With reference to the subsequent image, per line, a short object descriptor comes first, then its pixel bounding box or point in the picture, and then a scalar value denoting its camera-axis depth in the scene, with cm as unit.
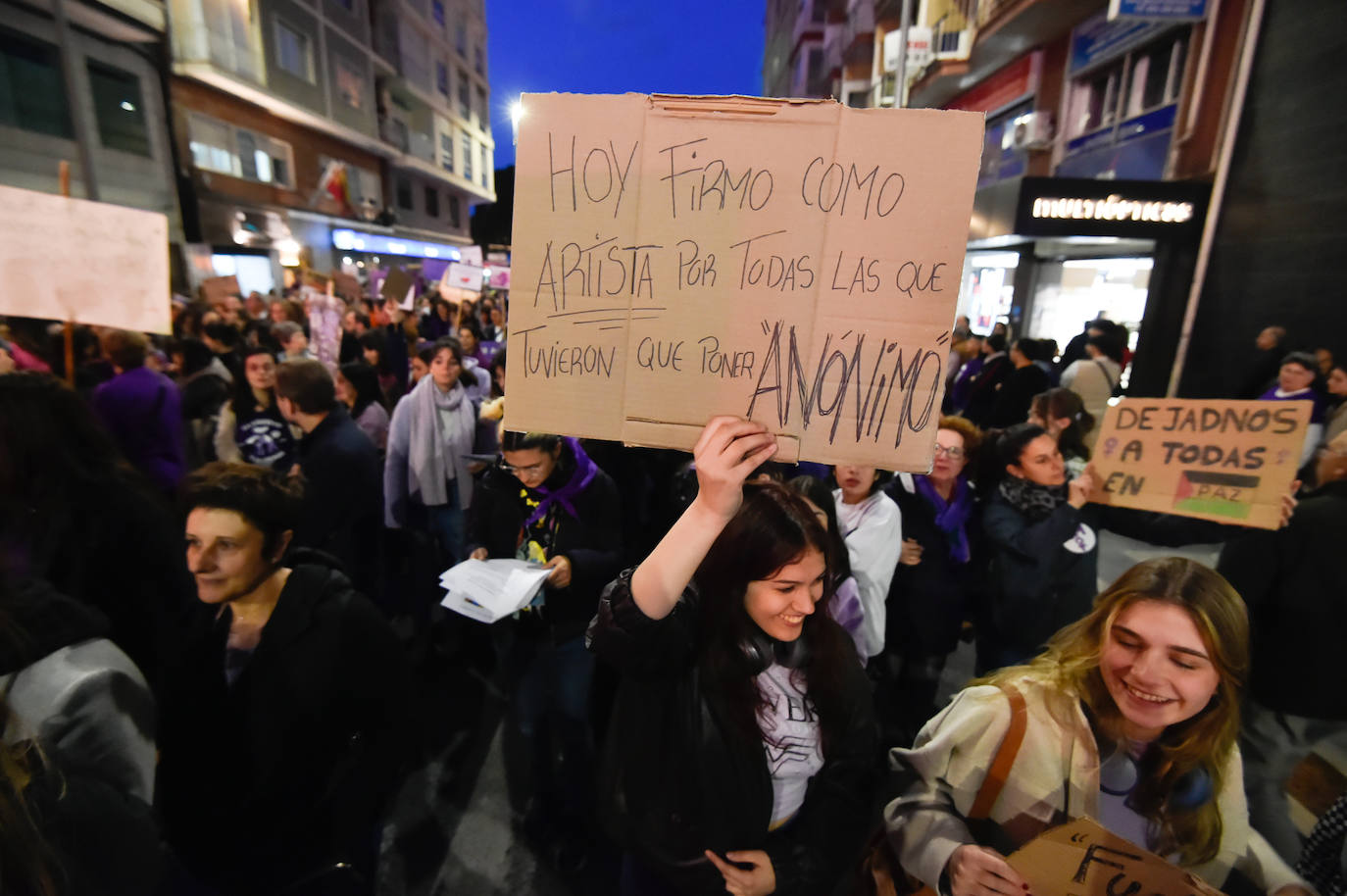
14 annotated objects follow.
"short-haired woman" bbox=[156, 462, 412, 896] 179
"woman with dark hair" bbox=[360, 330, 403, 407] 667
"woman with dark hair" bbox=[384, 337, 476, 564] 437
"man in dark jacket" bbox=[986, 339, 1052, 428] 625
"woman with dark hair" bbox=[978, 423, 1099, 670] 284
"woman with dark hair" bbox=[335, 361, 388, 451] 496
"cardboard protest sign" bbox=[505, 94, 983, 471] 117
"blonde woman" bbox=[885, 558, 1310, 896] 152
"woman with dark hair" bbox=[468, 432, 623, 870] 281
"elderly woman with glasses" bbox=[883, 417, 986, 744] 317
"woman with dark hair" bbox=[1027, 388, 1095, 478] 375
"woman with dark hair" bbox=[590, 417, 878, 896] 169
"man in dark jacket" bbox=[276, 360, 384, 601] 336
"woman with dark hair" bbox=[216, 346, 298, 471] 418
